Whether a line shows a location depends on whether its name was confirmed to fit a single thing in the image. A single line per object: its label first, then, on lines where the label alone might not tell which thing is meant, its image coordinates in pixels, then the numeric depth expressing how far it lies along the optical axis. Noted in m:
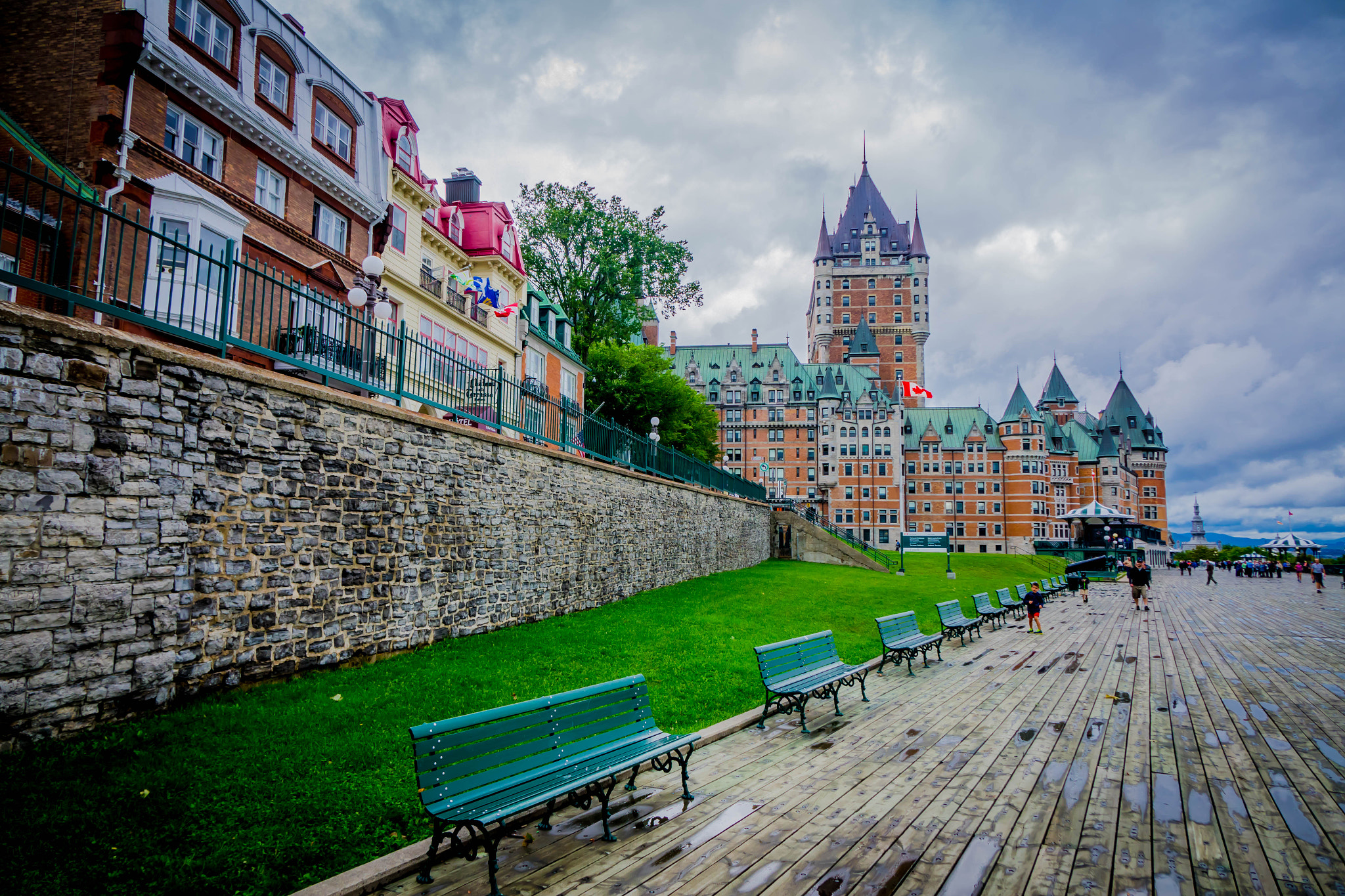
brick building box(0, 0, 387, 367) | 11.56
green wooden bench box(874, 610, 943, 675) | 10.70
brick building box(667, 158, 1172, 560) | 81.50
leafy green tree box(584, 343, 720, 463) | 35.47
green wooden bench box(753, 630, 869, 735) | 7.41
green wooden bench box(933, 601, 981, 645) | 13.74
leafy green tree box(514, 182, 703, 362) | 34.97
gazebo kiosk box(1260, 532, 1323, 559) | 46.59
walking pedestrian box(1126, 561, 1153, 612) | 22.81
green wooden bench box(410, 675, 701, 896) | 3.98
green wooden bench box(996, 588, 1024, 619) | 19.02
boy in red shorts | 16.16
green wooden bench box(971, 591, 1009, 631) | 16.47
